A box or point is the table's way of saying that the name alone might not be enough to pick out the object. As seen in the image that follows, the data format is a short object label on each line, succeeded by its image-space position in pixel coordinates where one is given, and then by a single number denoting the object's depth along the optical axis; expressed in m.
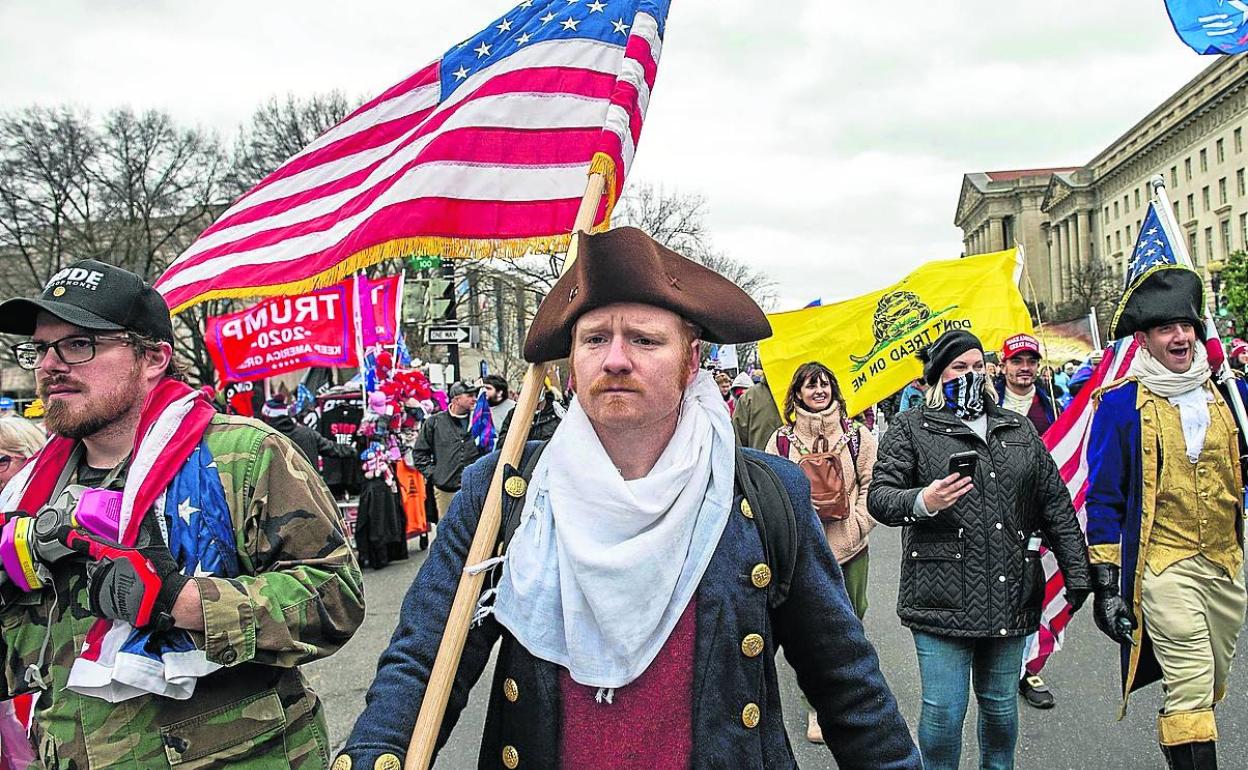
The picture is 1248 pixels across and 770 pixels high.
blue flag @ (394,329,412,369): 13.13
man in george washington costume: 3.90
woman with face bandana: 3.82
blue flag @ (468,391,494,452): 10.11
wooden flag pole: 1.86
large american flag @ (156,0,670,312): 3.40
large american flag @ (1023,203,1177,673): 5.05
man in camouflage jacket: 2.27
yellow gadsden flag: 7.90
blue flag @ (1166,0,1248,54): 5.09
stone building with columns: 58.75
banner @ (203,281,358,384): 9.03
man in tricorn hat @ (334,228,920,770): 1.82
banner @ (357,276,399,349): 9.61
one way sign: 10.42
